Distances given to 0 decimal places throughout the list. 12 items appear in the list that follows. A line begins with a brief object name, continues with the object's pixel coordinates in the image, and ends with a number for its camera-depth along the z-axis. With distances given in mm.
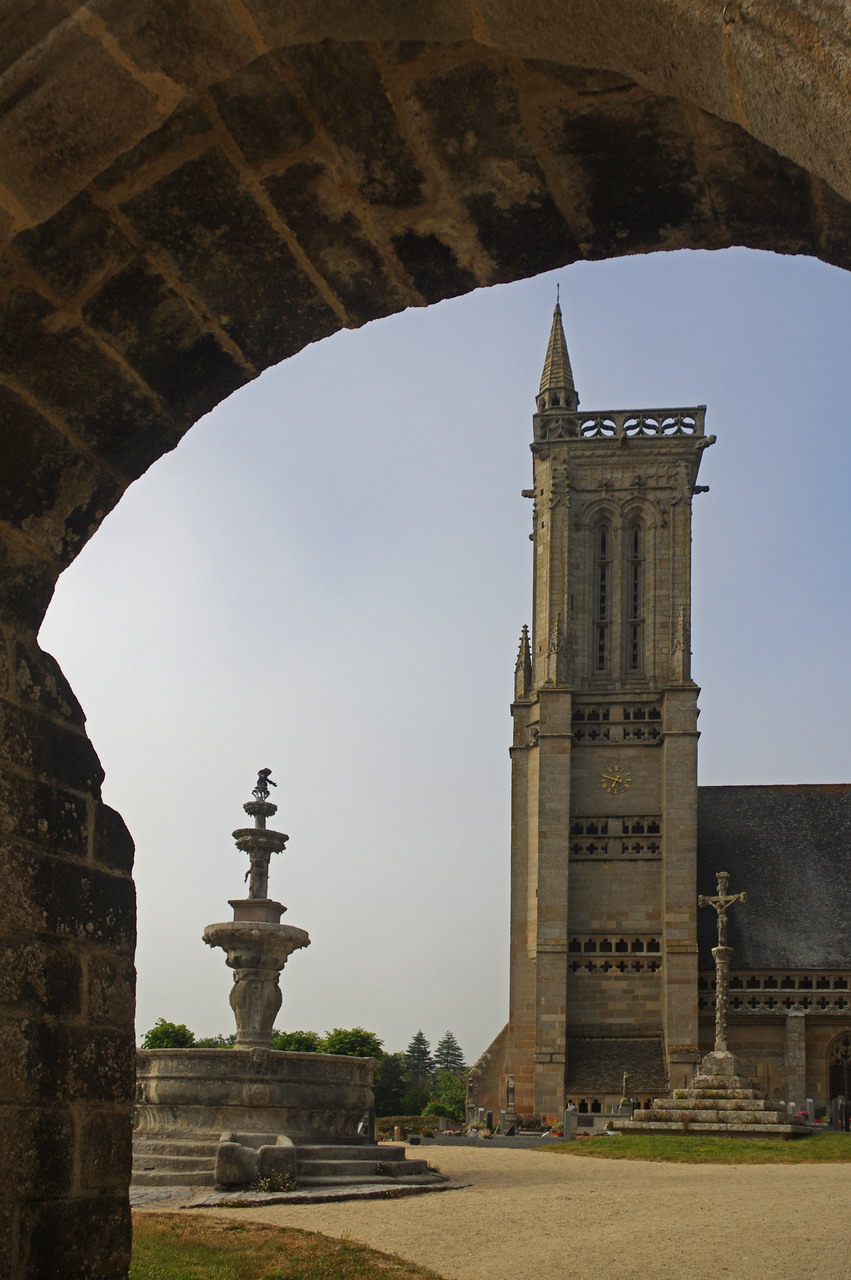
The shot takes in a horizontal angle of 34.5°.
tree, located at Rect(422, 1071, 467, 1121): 63812
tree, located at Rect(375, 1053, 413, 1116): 67250
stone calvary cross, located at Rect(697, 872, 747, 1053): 35250
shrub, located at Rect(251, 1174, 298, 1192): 14867
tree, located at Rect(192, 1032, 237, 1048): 72388
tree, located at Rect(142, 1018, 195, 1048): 57128
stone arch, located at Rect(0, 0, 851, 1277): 3025
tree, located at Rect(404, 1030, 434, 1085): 115312
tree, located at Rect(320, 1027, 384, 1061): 54531
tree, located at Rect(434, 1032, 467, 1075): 123938
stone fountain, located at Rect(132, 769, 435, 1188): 15688
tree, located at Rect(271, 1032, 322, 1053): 62719
